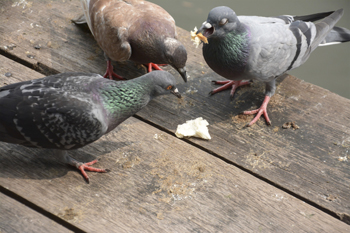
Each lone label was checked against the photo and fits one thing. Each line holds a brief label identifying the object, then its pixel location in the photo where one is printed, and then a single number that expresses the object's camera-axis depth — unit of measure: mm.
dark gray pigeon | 2172
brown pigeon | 3102
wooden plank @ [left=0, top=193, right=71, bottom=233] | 2004
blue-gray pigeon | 2775
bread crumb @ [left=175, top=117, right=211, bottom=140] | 2703
